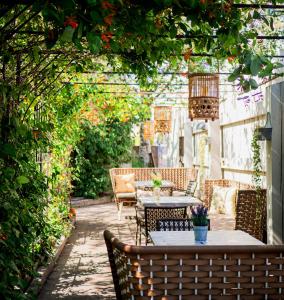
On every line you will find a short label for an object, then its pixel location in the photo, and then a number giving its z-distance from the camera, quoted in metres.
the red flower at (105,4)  2.48
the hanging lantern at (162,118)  12.95
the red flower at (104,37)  2.79
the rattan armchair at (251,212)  6.71
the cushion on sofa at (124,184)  12.92
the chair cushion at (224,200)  9.15
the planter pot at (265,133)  6.57
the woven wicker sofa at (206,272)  2.70
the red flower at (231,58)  3.65
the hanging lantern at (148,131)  16.11
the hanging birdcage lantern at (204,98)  6.40
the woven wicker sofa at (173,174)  14.78
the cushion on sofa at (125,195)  12.02
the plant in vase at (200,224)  3.83
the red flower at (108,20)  2.58
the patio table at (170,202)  7.50
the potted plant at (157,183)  7.91
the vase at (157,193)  7.90
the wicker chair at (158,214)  6.13
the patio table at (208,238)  4.03
